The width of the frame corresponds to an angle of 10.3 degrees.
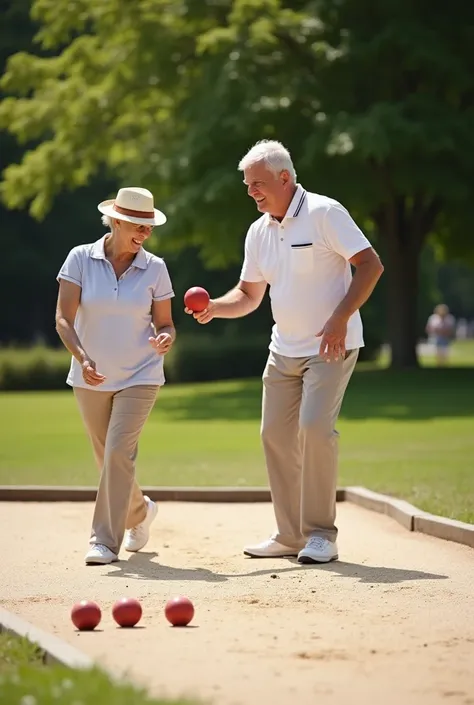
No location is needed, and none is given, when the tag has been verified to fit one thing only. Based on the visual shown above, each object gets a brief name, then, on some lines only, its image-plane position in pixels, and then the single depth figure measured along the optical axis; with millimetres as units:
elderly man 14395
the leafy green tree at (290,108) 44260
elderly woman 14694
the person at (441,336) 64715
